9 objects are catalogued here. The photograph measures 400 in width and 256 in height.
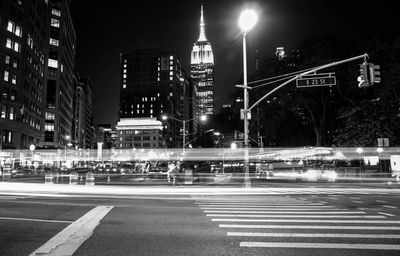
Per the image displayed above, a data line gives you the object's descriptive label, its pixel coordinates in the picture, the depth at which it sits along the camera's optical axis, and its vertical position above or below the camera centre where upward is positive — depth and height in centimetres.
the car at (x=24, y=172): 5324 -86
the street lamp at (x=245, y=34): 2380 +899
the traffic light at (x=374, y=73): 1793 +428
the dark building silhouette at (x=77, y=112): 19470 +2782
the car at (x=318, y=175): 3834 -117
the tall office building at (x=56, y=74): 11550 +2854
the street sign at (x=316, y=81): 2002 +446
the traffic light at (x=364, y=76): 1828 +425
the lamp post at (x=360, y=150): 4248 +156
